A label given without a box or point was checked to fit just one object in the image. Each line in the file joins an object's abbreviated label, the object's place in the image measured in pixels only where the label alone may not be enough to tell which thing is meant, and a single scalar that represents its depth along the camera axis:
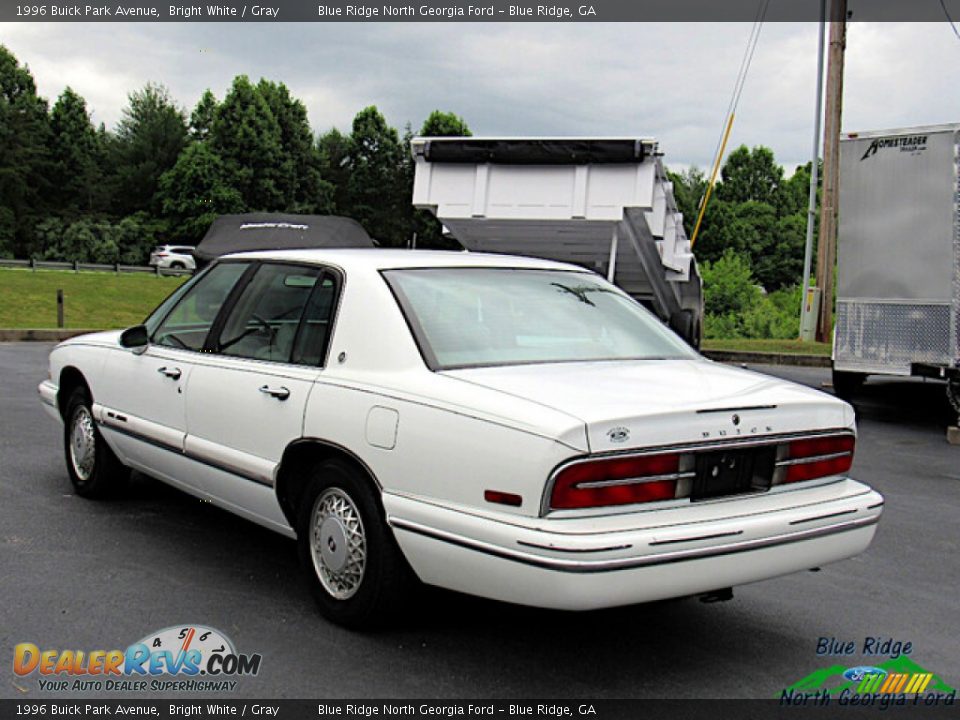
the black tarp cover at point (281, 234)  20.94
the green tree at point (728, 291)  30.92
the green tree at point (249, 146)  61.84
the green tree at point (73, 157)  65.06
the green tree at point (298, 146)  65.00
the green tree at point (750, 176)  64.56
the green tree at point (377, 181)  70.19
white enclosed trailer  10.40
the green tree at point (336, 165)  69.12
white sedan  3.45
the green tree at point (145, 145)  67.38
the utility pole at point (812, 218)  21.52
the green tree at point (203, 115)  68.88
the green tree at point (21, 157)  60.88
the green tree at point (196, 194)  60.19
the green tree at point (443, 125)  67.50
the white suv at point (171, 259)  49.81
